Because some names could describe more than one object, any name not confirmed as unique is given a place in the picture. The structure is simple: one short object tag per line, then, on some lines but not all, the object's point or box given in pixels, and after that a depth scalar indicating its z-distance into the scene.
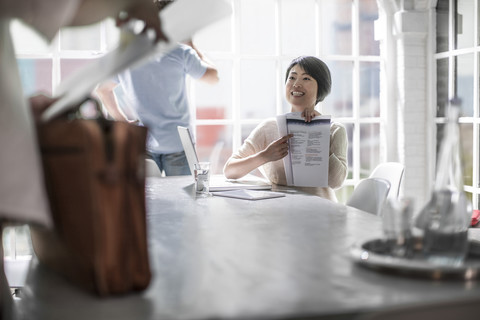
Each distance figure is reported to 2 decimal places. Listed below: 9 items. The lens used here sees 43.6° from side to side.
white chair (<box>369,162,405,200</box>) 3.05
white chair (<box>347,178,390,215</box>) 2.63
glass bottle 1.11
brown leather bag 0.92
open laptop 2.81
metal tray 1.02
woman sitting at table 3.08
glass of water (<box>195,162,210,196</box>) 2.54
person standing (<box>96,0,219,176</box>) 3.88
